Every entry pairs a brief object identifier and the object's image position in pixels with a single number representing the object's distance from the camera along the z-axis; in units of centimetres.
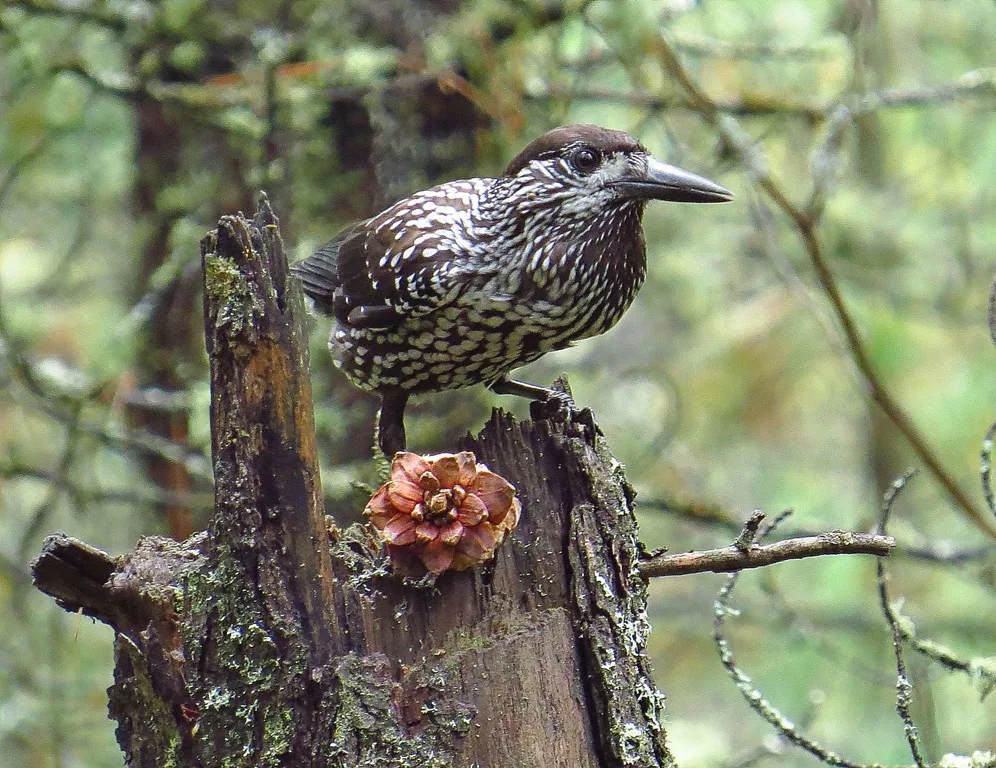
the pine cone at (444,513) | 474
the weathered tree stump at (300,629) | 454
